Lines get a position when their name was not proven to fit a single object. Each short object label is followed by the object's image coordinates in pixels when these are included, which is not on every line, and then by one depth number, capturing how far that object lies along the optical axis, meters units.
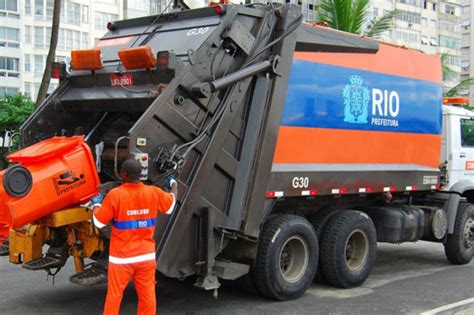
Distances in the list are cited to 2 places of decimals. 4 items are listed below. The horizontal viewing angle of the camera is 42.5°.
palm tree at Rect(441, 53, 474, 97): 18.67
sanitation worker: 4.73
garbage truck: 5.43
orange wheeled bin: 5.04
